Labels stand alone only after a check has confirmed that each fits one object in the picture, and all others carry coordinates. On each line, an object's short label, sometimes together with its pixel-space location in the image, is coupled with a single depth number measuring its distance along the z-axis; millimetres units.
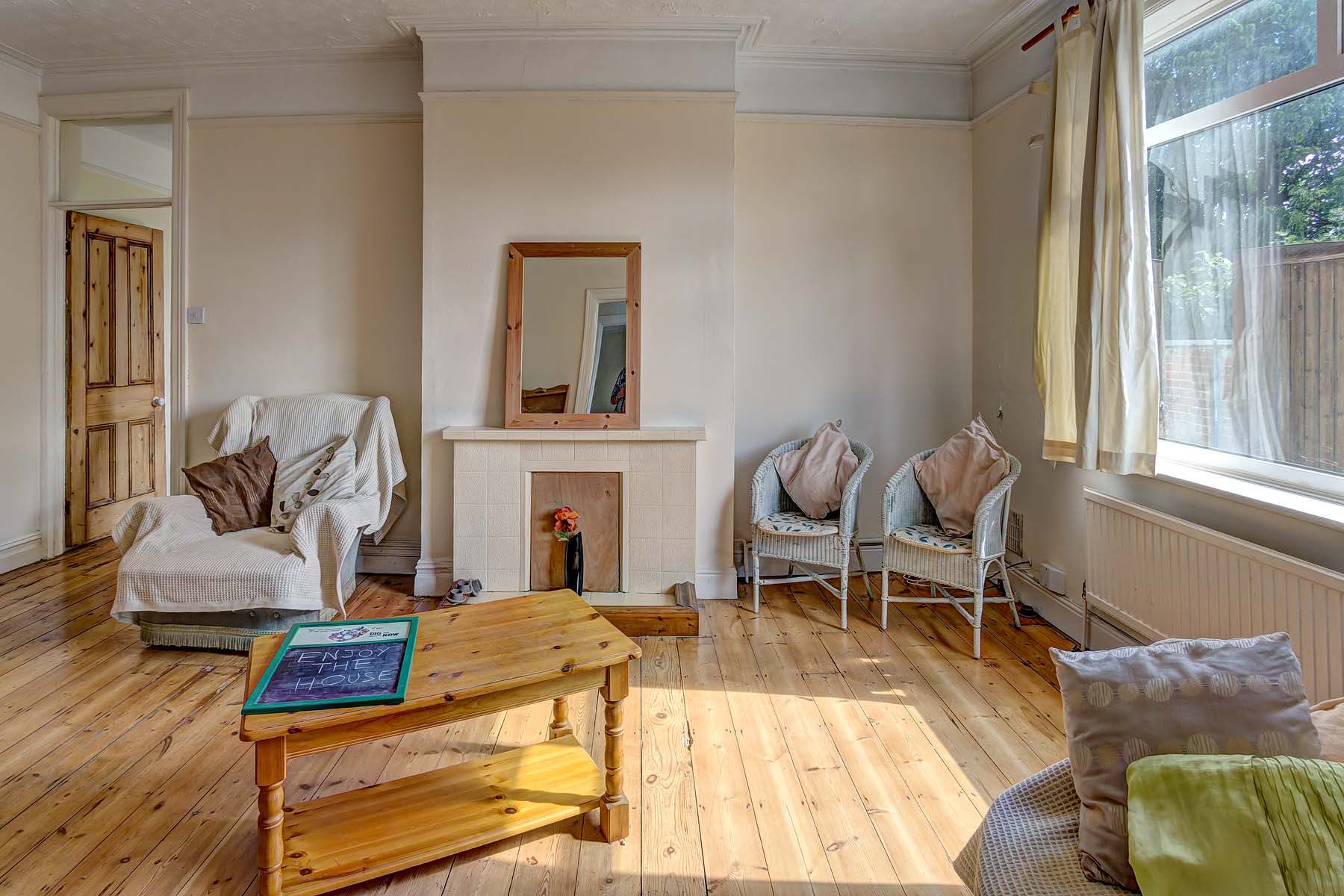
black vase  3643
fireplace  3887
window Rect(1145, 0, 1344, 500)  2354
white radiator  2119
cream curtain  2754
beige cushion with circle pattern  1293
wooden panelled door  4742
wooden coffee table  1725
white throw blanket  3215
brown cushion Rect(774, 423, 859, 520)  3963
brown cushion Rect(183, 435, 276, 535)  3664
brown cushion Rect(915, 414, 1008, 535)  3535
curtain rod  3293
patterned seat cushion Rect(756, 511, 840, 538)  3662
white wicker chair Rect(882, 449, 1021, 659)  3287
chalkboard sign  1738
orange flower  3689
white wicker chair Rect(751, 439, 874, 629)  3646
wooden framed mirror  3945
